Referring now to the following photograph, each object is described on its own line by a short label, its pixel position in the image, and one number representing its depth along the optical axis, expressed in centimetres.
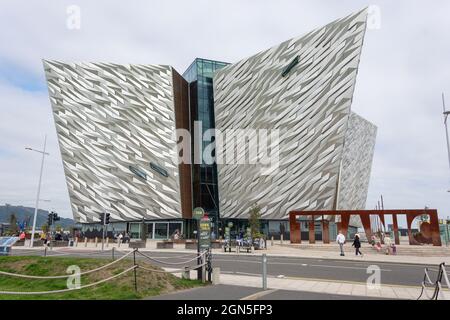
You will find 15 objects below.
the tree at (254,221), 4196
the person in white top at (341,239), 2715
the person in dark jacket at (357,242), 2643
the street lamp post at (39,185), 3816
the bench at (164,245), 3693
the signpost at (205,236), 1320
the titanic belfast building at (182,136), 4888
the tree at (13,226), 6237
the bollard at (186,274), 1272
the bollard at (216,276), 1246
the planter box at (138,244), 3716
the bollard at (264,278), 1147
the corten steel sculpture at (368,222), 3194
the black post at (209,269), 1273
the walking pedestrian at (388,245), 2886
